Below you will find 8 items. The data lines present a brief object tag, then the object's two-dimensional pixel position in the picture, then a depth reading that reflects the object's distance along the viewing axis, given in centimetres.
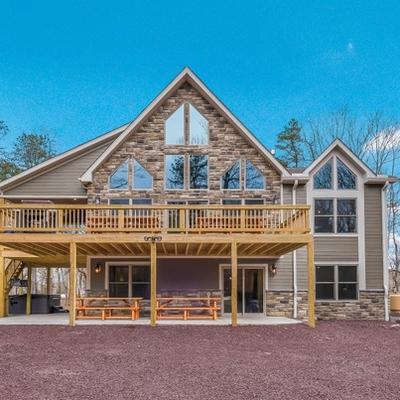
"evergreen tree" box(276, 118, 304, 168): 3228
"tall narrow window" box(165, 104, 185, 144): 1708
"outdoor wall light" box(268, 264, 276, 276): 1694
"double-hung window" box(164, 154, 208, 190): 1700
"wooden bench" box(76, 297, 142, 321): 1477
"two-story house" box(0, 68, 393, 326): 1681
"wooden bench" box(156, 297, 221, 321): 1469
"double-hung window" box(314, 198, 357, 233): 1736
